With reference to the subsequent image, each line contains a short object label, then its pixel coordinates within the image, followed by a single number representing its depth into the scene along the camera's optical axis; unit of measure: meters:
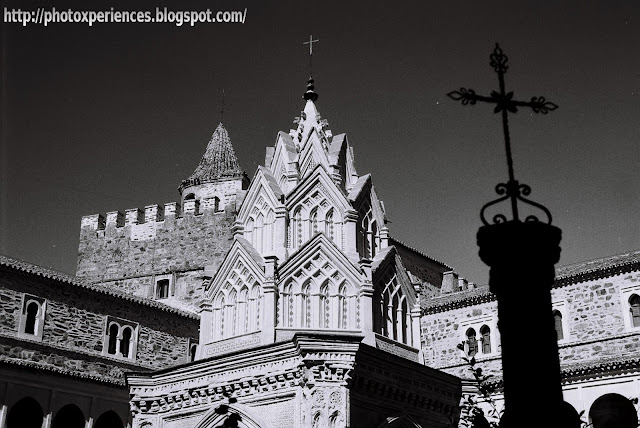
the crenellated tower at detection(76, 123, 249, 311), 36.81
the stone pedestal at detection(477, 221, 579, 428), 6.27
